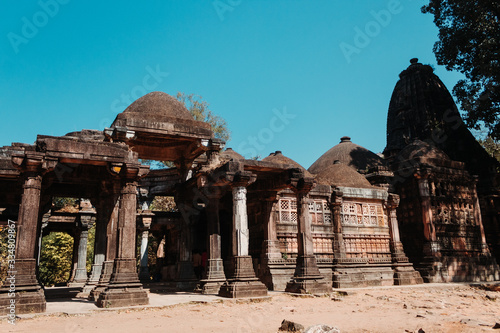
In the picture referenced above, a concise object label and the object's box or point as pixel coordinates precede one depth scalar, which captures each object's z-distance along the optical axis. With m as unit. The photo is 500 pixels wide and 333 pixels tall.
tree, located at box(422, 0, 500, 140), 21.20
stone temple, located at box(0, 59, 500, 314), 10.62
